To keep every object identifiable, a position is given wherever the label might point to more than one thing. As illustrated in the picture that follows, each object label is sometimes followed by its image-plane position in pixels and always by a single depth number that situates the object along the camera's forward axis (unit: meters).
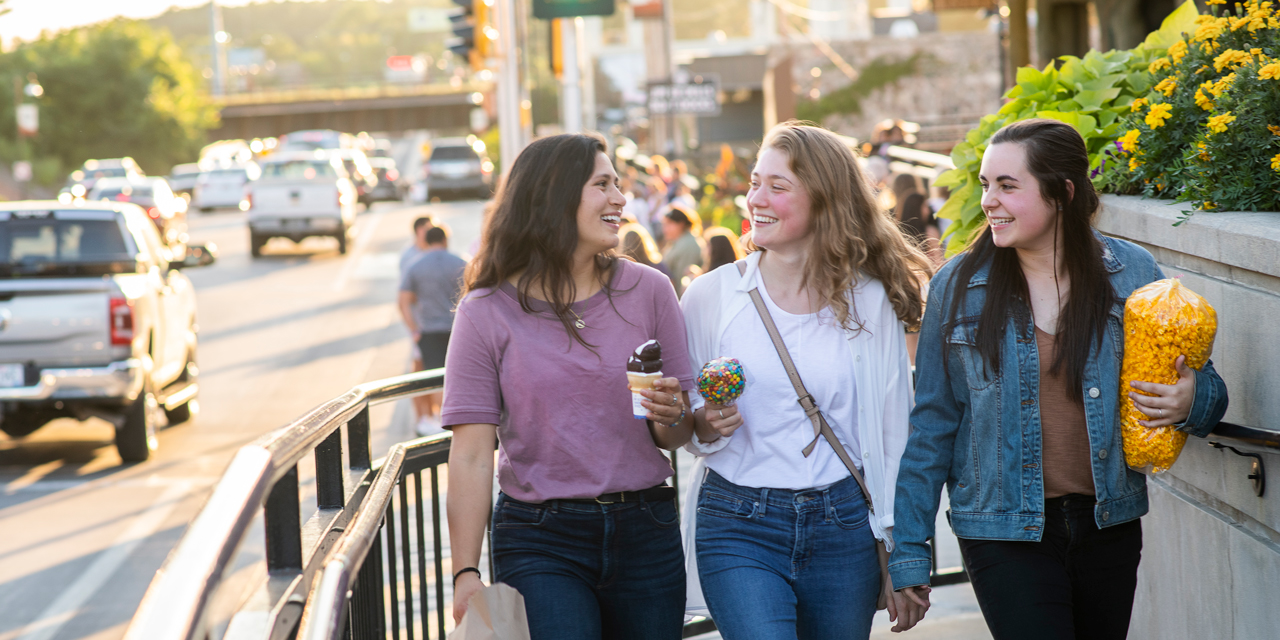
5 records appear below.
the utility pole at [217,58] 97.62
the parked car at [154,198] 30.69
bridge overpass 92.62
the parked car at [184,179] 53.28
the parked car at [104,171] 49.34
